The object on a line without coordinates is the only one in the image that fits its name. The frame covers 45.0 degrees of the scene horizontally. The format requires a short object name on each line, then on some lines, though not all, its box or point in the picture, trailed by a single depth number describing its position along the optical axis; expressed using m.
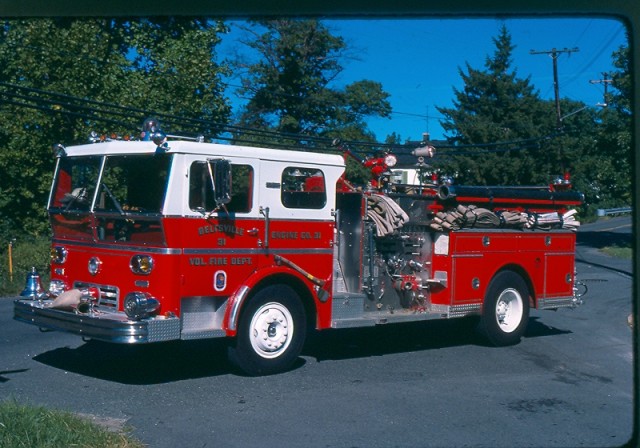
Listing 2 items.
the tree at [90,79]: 13.59
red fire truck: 8.20
